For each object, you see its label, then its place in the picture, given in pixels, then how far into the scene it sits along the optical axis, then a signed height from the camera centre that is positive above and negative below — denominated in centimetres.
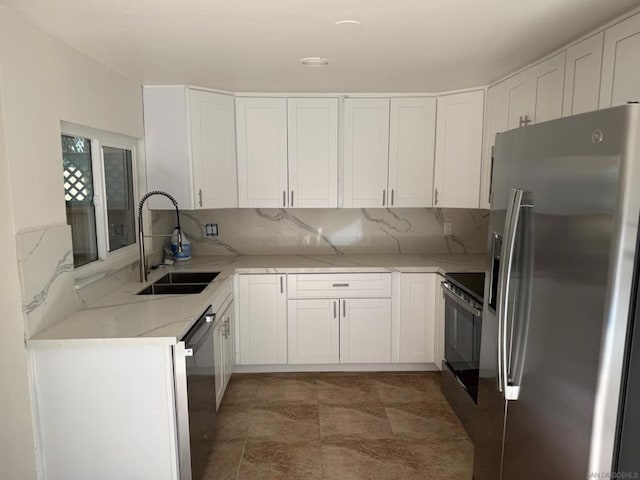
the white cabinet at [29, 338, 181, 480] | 179 -94
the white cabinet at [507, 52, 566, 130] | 218 +54
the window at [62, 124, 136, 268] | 229 -2
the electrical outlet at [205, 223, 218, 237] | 377 -35
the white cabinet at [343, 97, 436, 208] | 336 +30
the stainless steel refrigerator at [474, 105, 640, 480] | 111 -30
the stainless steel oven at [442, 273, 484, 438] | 249 -96
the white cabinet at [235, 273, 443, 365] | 327 -99
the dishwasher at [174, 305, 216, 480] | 184 -98
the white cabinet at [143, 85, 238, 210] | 305 +33
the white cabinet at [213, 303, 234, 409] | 266 -107
